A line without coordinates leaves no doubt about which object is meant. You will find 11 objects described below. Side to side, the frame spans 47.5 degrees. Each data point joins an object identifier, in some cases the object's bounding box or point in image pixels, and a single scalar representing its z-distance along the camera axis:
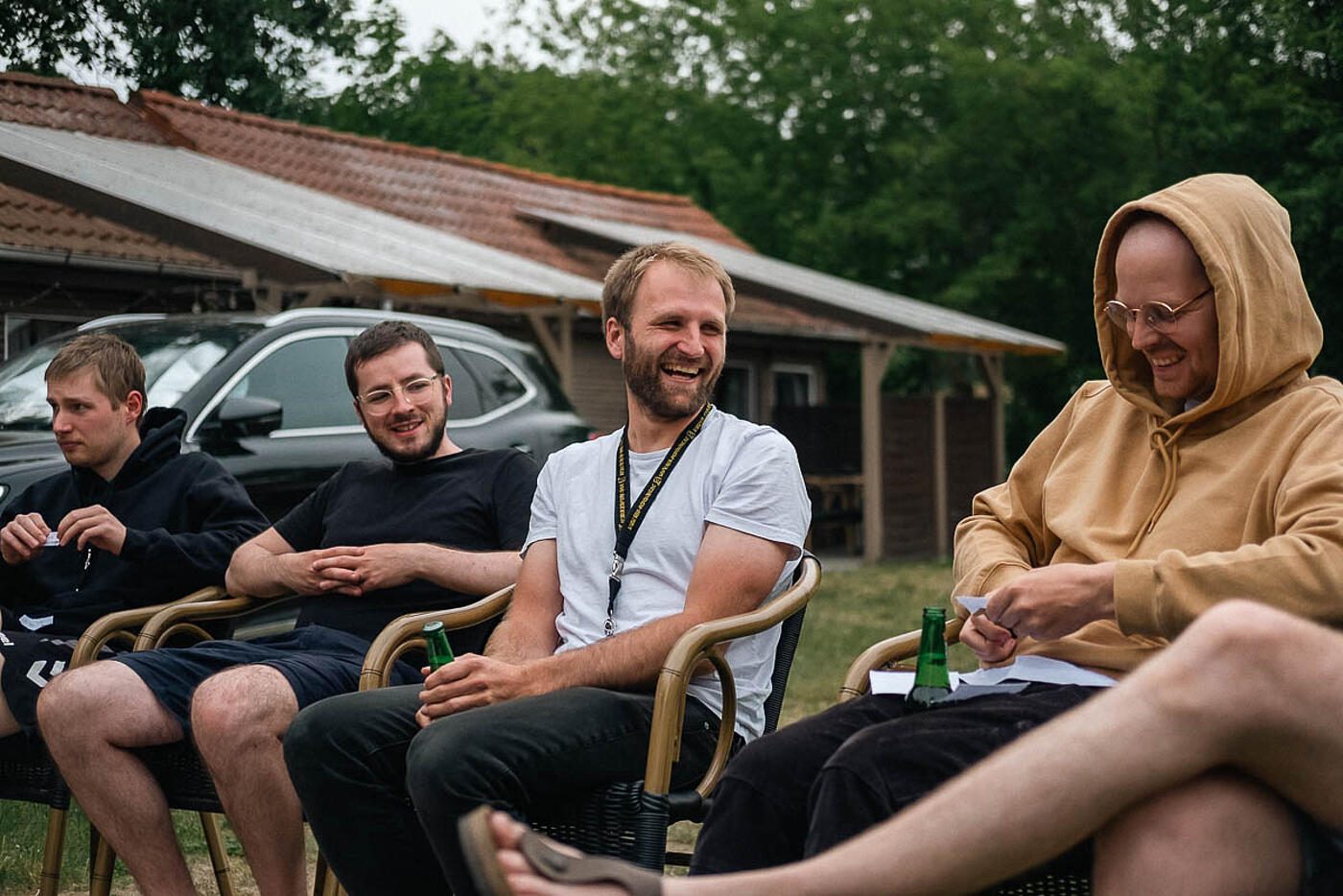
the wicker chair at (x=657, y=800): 2.93
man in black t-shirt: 3.42
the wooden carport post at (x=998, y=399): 20.95
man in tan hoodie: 2.52
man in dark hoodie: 4.05
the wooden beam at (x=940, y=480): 19.61
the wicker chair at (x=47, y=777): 3.81
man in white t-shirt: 2.94
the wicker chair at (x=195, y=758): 3.61
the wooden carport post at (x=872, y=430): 18.20
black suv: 6.50
